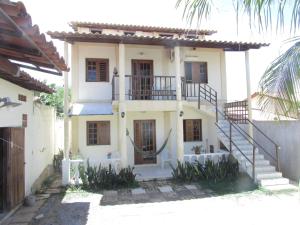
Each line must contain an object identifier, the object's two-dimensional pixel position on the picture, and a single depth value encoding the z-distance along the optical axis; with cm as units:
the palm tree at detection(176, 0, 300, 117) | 380
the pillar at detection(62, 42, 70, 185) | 1144
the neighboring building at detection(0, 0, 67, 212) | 345
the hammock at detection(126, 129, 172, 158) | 1375
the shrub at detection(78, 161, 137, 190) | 1110
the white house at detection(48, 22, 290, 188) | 1287
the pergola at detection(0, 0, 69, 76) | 298
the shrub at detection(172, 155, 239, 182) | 1187
